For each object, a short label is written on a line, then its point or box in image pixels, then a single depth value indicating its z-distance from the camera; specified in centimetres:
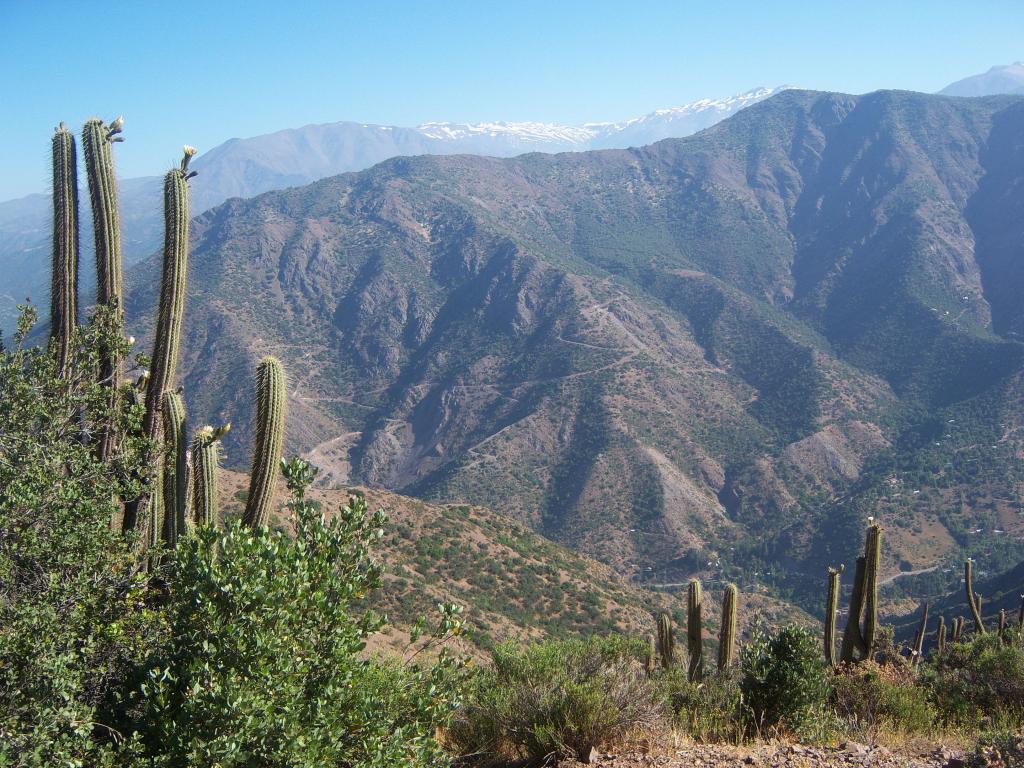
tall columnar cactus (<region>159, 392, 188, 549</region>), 915
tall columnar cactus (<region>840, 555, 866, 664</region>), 1475
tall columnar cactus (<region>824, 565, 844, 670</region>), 1620
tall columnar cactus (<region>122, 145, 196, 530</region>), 969
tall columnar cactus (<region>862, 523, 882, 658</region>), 1463
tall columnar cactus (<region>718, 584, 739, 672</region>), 1504
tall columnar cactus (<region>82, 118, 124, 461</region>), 1023
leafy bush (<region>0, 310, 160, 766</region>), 503
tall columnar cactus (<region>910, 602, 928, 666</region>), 2528
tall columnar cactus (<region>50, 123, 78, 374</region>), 1006
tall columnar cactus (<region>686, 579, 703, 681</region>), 1359
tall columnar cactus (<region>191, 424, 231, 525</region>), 937
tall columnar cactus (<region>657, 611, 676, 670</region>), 1533
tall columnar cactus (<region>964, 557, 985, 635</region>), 2403
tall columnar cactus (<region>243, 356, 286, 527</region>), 848
